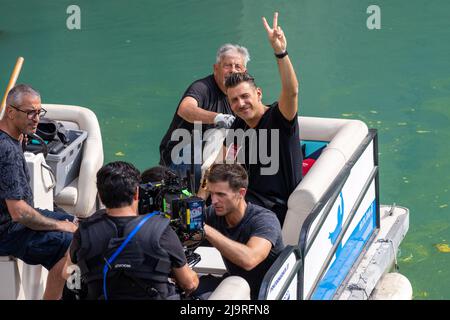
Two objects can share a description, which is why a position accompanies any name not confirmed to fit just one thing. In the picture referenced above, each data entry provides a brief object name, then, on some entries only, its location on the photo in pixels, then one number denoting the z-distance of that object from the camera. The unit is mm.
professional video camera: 9359
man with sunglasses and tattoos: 10453
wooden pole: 13372
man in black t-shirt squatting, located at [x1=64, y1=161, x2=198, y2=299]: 8750
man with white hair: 13406
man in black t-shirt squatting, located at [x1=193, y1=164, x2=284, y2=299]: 10031
